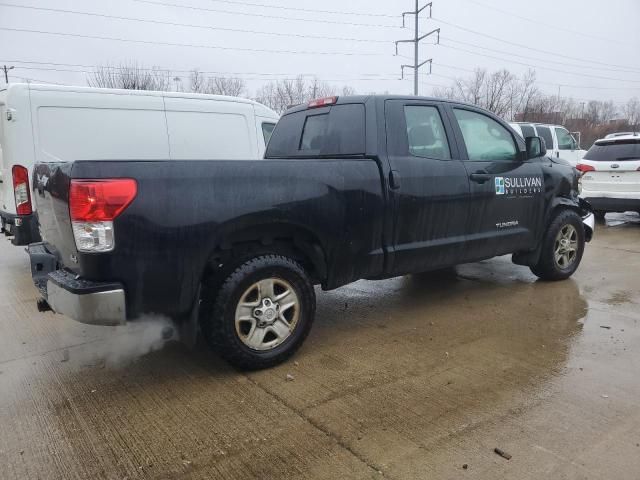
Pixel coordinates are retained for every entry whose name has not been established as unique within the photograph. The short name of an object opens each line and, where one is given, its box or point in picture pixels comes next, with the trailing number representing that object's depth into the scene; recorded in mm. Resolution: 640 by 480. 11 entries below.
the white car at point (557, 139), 14062
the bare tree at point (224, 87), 41875
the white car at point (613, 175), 9820
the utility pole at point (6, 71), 53925
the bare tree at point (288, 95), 44656
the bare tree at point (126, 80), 34125
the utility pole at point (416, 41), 37875
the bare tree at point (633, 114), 77562
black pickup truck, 3008
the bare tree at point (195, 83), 40688
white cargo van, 6348
